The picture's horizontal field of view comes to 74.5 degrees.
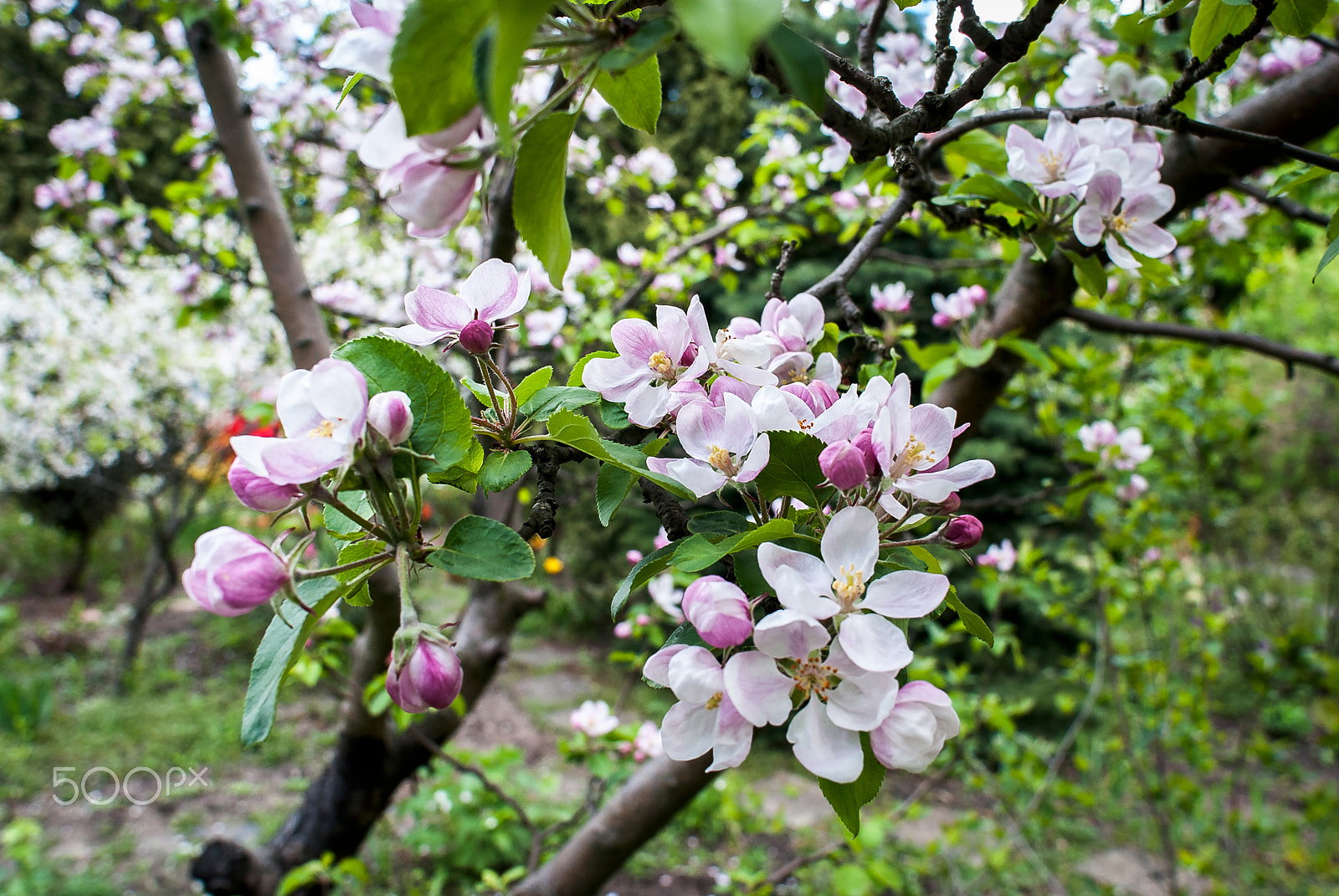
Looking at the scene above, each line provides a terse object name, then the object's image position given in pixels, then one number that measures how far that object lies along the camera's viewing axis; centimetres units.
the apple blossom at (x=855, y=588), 19
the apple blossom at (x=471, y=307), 25
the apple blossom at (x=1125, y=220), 29
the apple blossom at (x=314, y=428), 19
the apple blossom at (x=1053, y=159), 29
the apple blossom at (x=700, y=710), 20
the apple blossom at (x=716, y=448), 22
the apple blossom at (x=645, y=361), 25
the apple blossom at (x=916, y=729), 19
